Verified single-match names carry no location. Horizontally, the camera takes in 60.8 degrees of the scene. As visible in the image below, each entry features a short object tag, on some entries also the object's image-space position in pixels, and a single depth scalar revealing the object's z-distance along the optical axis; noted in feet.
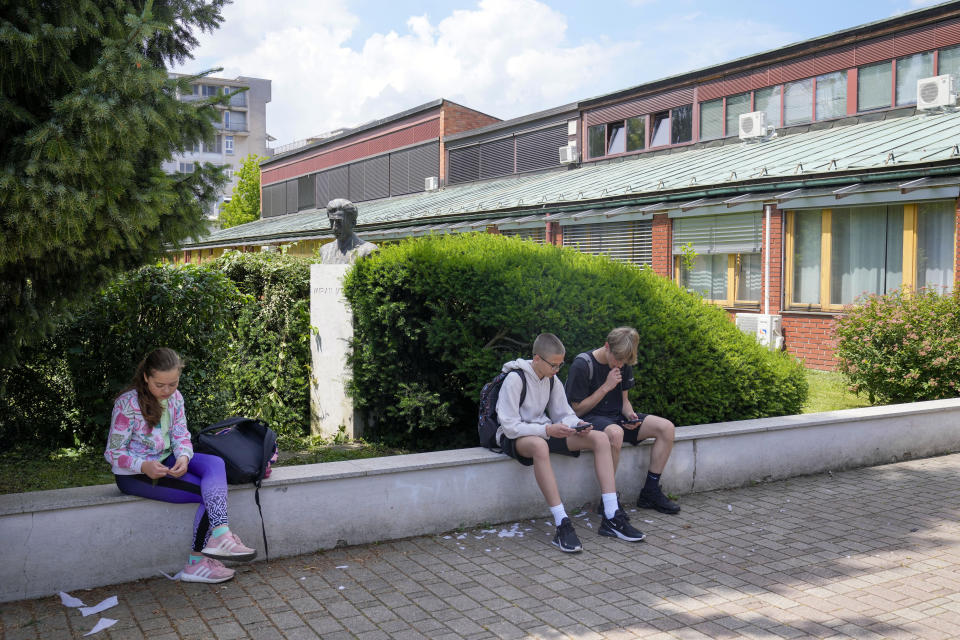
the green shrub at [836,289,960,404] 29.09
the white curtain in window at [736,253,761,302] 53.01
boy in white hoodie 17.35
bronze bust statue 28.43
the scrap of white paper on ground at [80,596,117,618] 13.35
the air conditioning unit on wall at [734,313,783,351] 48.59
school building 44.62
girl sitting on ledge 14.62
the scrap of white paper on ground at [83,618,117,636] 12.64
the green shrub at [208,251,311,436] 27.17
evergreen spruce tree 12.63
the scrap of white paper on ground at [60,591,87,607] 13.65
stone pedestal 25.30
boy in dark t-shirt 18.81
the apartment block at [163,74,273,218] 335.67
